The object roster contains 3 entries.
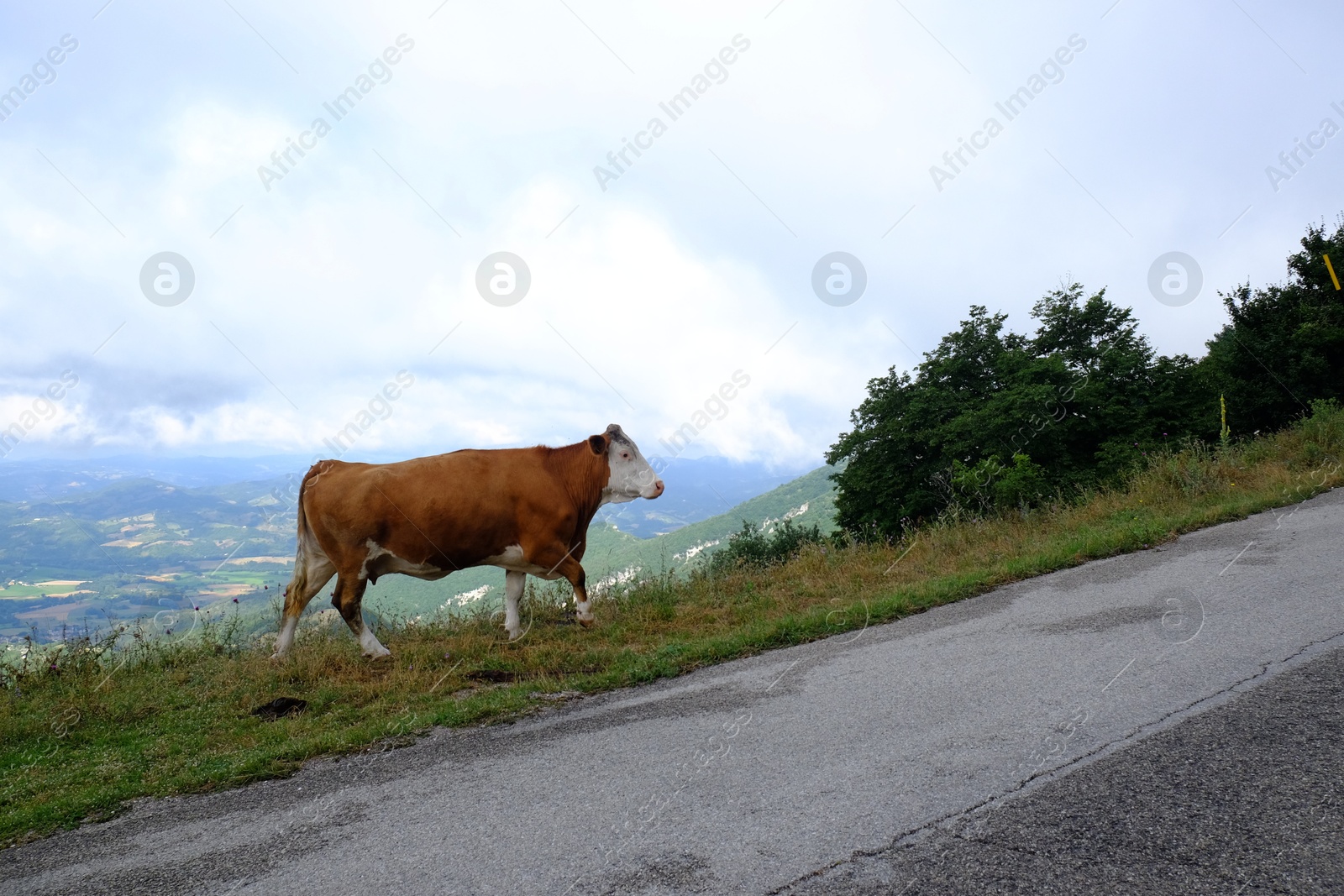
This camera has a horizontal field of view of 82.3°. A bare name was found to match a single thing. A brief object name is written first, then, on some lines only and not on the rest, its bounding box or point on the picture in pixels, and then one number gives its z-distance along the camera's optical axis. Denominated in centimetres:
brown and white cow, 845
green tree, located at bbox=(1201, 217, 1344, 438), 2077
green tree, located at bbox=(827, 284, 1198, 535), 2145
